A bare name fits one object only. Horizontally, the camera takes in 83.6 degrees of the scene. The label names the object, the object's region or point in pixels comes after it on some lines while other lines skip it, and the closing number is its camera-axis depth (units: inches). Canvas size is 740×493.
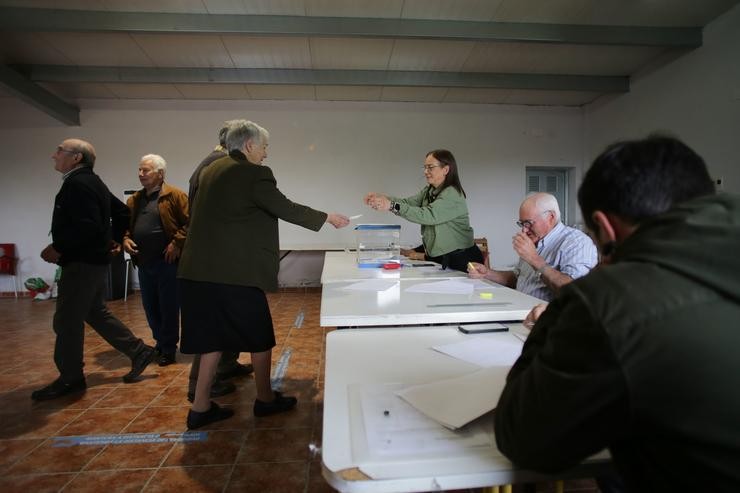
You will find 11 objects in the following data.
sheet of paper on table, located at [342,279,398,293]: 71.0
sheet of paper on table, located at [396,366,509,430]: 27.9
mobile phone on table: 49.3
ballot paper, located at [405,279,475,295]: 67.7
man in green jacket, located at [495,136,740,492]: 17.6
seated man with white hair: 64.1
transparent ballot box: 109.5
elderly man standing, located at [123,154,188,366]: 112.3
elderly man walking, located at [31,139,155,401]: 90.7
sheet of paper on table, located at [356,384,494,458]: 25.0
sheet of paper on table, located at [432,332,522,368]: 39.1
